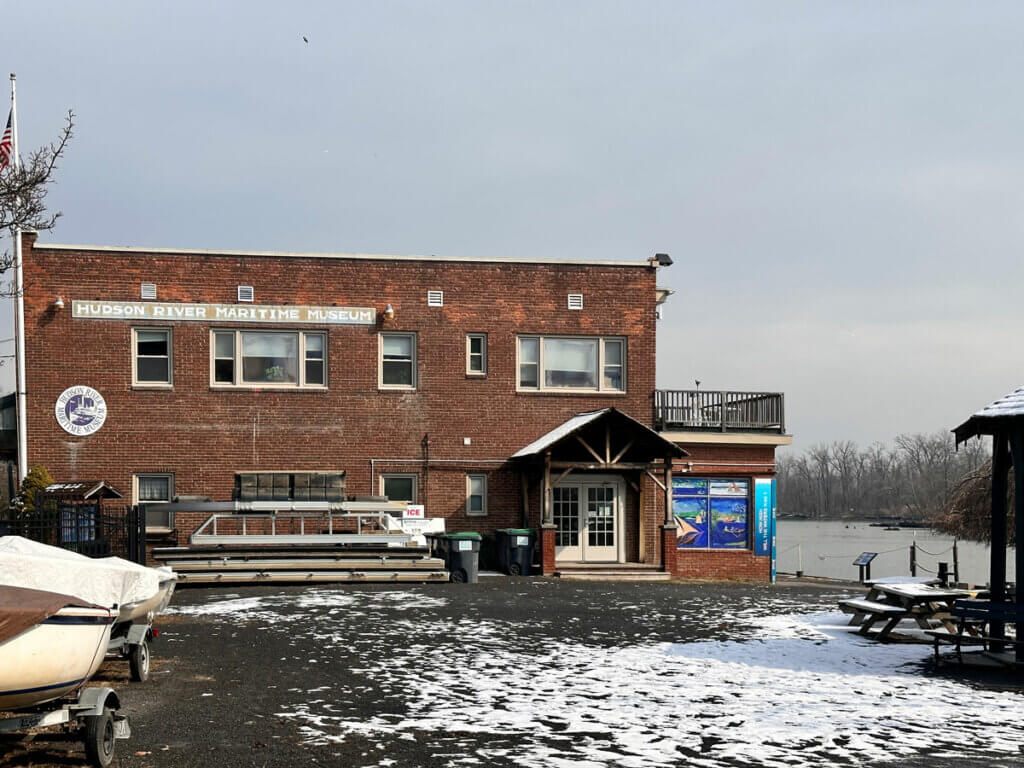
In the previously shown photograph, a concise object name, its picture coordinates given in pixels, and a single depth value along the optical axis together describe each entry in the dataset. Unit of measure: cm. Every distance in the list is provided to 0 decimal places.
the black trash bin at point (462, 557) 2322
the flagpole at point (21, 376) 2636
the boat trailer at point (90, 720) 750
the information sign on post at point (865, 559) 2733
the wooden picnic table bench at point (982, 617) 1230
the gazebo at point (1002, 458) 1268
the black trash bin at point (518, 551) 2619
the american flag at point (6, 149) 2322
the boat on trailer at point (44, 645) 713
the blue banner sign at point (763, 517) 3016
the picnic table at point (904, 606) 1457
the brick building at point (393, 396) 2692
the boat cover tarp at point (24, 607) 709
